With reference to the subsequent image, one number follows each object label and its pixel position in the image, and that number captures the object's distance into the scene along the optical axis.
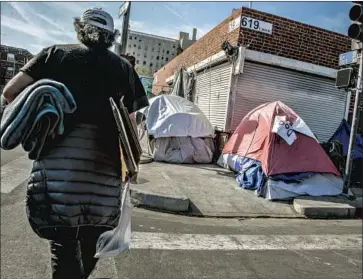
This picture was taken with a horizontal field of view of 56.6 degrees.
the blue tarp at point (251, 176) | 6.83
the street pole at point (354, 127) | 6.85
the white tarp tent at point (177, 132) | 8.90
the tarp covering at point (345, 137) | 8.61
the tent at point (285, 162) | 6.69
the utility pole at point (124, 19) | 7.21
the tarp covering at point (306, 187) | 6.56
